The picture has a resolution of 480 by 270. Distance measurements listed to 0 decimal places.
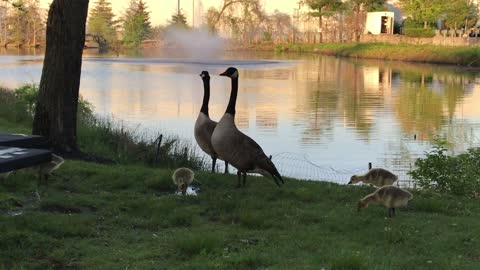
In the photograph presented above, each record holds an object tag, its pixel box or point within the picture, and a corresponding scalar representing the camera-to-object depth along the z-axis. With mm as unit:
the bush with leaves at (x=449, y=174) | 9164
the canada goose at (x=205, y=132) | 9383
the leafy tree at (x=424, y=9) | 72938
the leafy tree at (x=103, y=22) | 87294
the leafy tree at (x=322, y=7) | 89375
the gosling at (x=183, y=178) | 7539
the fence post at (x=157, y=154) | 10685
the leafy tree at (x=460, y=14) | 70438
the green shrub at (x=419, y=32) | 72375
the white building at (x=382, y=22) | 85312
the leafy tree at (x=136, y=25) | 75631
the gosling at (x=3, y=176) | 7217
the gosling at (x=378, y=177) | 8484
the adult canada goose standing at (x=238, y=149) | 7707
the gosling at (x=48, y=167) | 7402
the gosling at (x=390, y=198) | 6672
